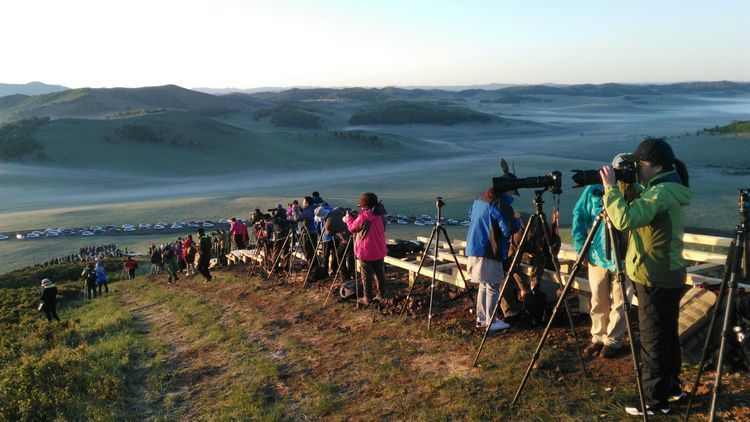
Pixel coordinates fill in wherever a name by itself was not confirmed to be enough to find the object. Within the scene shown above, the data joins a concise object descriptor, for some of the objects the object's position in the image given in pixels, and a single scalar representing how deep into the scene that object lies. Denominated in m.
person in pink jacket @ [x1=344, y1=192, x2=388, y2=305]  8.72
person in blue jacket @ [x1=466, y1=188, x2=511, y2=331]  6.66
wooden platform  6.76
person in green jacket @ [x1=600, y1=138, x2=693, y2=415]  4.42
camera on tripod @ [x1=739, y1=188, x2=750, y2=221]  4.00
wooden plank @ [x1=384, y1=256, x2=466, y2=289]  8.45
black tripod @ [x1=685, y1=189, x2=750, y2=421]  4.02
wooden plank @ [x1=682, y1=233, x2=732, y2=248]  7.59
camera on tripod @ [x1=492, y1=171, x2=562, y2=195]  4.93
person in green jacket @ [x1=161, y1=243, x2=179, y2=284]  18.38
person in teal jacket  5.83
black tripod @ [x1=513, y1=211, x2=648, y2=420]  4.49
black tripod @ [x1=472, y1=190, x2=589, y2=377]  5.50
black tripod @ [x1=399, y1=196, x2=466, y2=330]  7.40
